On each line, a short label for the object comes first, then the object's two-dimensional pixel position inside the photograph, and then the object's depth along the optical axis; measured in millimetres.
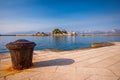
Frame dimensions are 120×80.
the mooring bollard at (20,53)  2580
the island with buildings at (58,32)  94837
